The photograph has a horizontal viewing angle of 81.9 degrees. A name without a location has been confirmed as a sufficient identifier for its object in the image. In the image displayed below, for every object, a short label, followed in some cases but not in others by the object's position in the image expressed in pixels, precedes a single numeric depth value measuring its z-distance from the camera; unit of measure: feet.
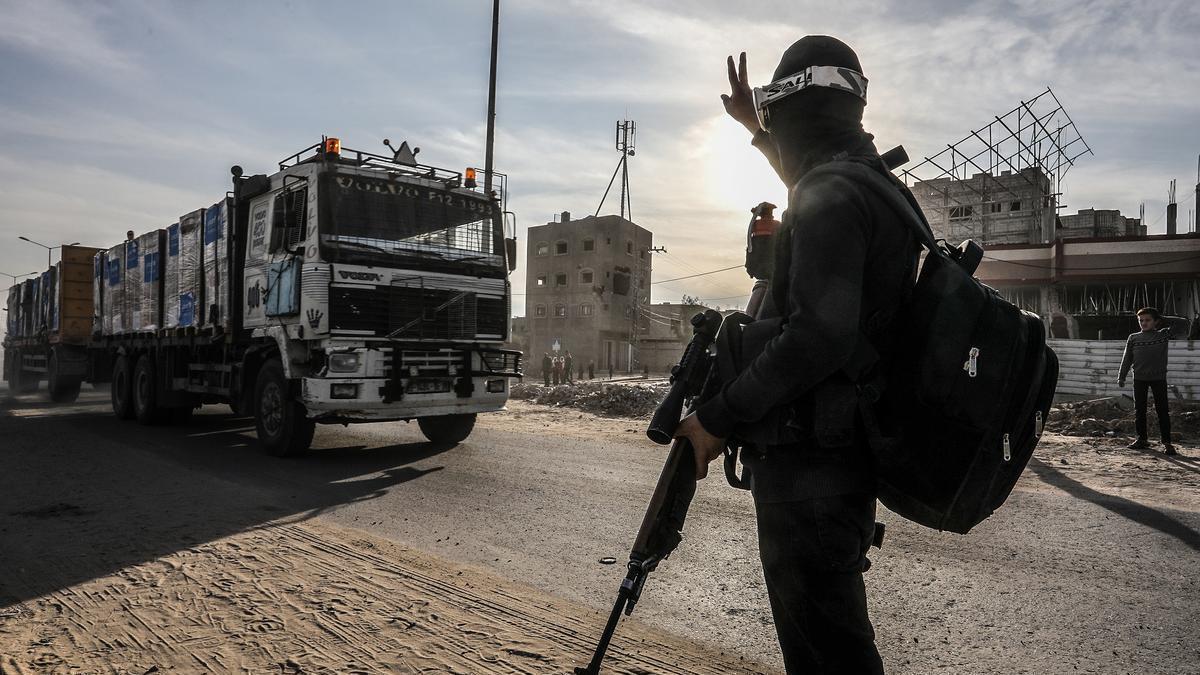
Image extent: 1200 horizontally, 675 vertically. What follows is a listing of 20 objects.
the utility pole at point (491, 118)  63.87
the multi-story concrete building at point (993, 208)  130.00
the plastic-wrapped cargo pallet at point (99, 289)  45.96
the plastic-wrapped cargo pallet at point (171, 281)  35.27
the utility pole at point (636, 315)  147.84
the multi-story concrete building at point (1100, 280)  82.58
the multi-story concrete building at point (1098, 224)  152.25
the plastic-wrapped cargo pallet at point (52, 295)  55.21
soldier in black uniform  5.16
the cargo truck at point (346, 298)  24.12
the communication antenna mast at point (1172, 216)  139.03
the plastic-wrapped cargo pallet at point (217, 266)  29.76
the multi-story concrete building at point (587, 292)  155.74
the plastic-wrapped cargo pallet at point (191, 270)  32.42
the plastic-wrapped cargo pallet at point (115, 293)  42.75
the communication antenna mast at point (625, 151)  143.84
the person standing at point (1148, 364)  28.76
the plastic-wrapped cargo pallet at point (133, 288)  40.22
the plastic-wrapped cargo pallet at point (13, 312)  68.39
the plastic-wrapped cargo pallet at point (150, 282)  37.60
